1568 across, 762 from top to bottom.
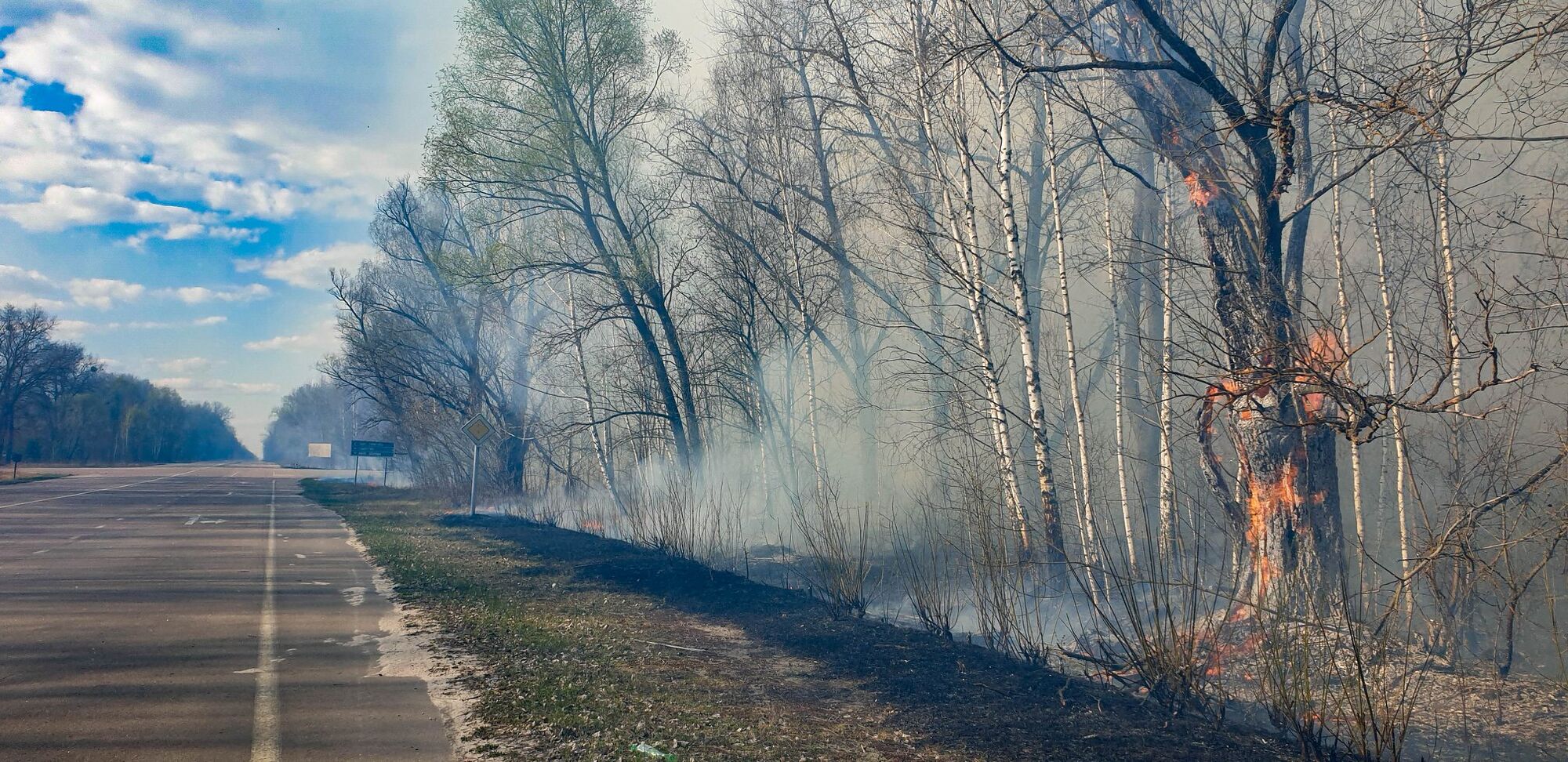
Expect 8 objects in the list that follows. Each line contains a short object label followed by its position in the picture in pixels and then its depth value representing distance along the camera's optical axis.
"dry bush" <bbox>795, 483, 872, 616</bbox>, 10.03
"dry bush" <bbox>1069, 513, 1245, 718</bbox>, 5.91
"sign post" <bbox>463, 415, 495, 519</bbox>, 22.31
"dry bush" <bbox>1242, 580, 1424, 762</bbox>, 4.86
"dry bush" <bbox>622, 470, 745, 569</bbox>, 13.70
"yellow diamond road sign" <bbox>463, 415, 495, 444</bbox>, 22.33
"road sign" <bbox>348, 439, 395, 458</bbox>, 38.39
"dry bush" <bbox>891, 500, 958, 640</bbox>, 8.23
